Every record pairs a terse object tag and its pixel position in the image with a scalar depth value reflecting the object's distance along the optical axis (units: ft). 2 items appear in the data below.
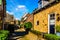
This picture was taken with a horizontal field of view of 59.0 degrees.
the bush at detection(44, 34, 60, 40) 14.11
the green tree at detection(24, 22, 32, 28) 41.78
